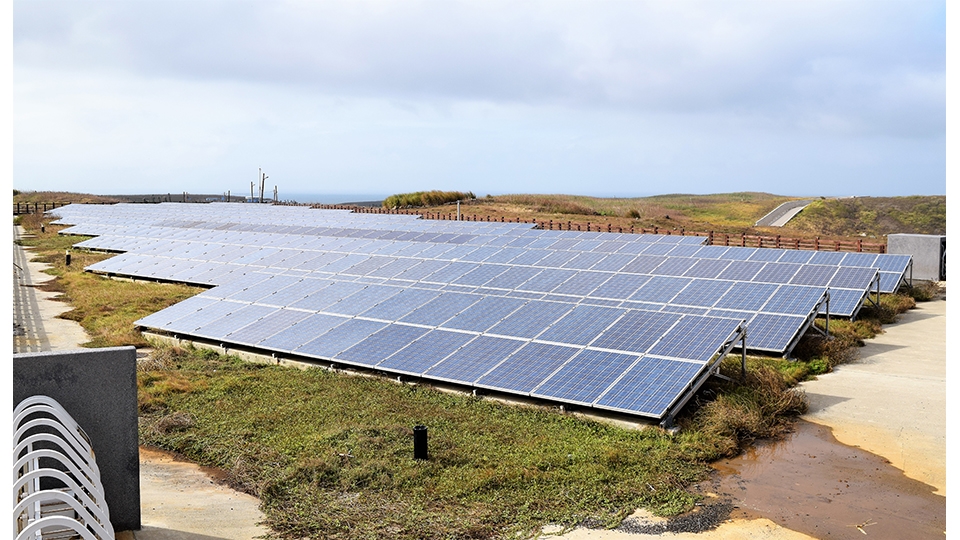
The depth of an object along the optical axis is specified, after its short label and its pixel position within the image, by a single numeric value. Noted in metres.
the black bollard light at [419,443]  13.80
